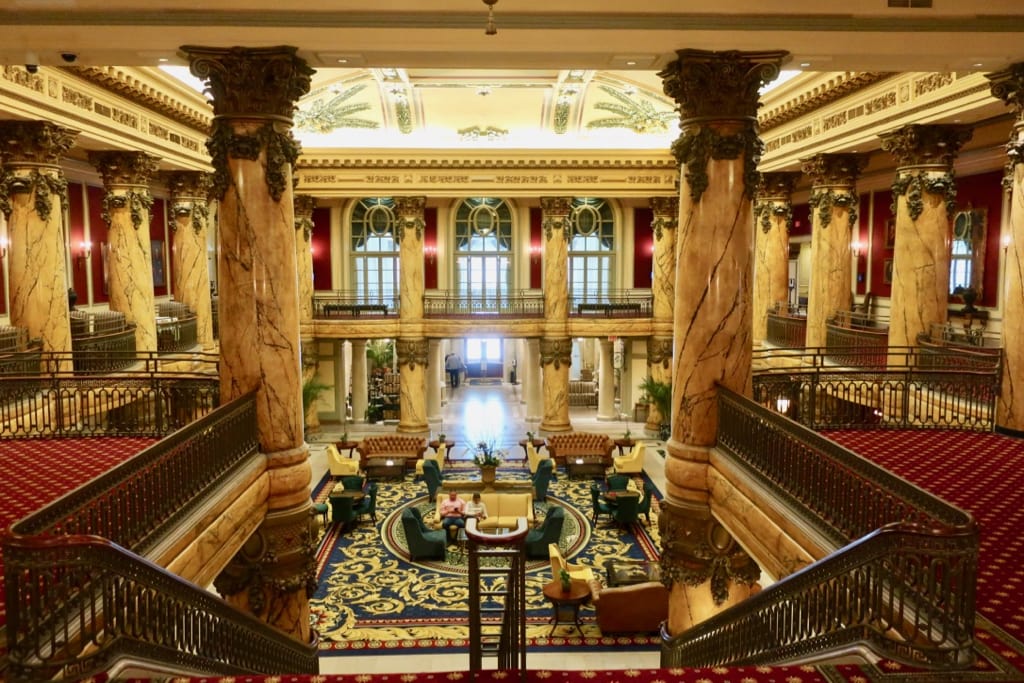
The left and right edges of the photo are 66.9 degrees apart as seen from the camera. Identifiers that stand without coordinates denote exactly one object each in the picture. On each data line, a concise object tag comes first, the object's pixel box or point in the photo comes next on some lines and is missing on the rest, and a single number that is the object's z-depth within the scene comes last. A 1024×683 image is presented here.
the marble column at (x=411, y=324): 19.83
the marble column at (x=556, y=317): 19.95
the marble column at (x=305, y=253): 20.30
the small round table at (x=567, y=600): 10.29
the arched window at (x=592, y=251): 22.86
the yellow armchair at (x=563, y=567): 10.98
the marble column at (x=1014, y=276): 7.98
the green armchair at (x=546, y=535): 12.34
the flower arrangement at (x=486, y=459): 15.42
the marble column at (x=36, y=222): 10.38
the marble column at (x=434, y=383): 23.64
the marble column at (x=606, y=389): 23.09
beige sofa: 14.36
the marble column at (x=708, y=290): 7.26
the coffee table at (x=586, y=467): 17.09
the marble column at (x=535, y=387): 23.05
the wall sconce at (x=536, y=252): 22.55
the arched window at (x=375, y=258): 22.75
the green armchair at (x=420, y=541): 12.49
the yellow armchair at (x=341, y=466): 16.84
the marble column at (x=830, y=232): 13.52
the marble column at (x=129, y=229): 13.10
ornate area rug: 10.15
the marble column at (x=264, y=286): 7.03
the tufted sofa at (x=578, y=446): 17.75
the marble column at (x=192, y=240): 15.81
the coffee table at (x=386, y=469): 17.31
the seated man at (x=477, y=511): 13.41
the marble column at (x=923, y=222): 10.71
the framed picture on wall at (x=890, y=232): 16.14
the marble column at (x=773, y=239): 16.22
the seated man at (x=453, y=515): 13.29
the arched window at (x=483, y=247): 22.59
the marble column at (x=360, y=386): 23.37
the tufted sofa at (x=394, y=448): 17.81
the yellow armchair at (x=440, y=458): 16.97
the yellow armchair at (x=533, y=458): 17.22
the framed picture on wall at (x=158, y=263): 18.25
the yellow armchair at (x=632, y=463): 17.11
